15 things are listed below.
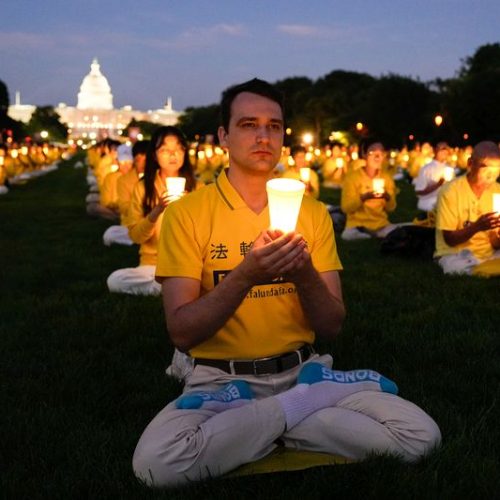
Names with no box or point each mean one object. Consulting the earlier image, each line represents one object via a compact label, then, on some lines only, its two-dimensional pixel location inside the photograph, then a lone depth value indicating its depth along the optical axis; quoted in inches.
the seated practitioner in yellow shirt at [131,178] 305.9
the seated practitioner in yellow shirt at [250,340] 109.7
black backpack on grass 325.4
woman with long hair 226.8
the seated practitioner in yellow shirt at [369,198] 379.2
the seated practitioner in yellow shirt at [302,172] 430.6
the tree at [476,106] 1593.3
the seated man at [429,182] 502.0
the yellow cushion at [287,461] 112.3
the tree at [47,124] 3859.7
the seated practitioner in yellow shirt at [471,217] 255.0
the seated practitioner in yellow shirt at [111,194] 437.8
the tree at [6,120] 2503.3
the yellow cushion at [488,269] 268.4
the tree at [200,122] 3385.8
